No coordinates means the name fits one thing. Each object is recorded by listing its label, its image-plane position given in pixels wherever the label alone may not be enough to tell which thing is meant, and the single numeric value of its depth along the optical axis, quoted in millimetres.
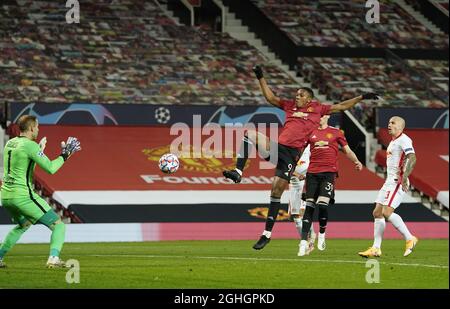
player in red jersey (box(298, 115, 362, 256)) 19859
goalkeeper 15969
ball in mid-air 20406
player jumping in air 18078
